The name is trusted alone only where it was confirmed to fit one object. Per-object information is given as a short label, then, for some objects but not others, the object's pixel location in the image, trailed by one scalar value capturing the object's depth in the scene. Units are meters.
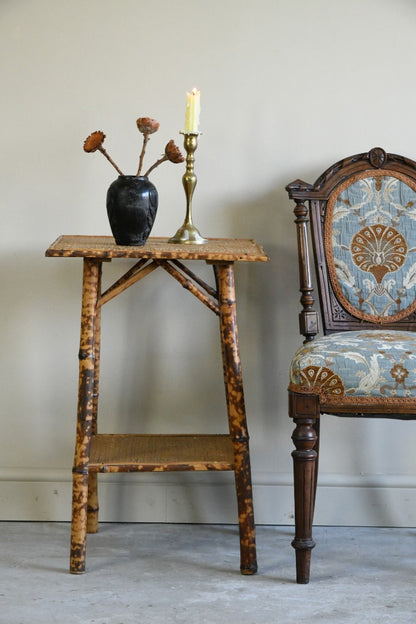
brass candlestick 3.05
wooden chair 3.11
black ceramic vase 2.93
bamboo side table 2.90
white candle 3.01
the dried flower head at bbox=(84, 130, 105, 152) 2.97
